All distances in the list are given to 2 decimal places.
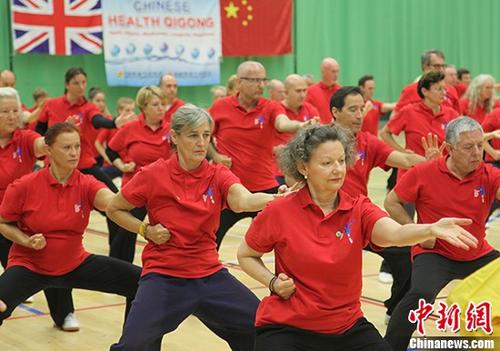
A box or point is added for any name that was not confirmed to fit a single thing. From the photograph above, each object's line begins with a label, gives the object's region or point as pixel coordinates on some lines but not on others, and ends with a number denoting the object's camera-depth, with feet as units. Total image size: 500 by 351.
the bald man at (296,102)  45.38
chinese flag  90.05
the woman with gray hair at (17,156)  31.36
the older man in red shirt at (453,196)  25.61
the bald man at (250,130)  37.99
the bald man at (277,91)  63.79
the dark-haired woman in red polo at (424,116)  37.85
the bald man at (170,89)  46.56
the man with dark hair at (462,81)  71.24
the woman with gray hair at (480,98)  50.31
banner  83.42
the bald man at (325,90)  54.17
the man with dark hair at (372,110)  57.76
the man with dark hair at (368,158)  29.51
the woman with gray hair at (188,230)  22.49
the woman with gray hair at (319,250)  18.43
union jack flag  77.79
